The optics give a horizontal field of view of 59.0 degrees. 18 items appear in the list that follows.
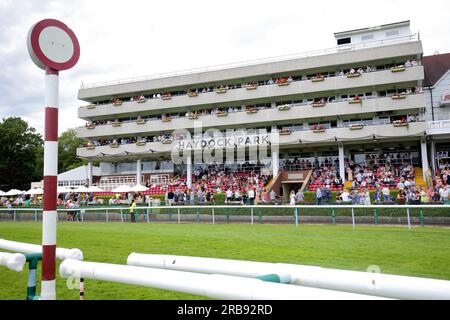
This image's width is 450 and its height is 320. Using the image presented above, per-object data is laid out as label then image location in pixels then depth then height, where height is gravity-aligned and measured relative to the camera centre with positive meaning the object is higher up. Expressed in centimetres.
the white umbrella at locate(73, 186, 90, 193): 3403 +64
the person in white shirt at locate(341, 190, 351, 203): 2146 -49
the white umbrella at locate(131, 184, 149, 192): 3088 +53
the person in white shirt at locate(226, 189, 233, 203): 2758 -24
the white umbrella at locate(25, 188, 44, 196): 3481 +61
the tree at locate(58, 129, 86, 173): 7594 +905
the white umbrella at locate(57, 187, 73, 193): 3404 +69
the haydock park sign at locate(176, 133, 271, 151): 3647 +473
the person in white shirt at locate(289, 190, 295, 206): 2237 -56
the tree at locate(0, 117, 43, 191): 5669 +670
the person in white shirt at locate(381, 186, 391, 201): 2250 -39
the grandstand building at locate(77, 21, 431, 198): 3378 +728
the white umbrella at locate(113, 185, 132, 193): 3174 +53
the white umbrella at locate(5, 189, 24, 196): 3704 +61
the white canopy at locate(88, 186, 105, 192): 3466 +54
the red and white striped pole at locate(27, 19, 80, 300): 329 +91
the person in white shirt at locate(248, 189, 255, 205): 2522 -30
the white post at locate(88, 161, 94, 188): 4706 +299
